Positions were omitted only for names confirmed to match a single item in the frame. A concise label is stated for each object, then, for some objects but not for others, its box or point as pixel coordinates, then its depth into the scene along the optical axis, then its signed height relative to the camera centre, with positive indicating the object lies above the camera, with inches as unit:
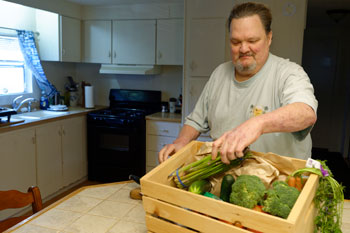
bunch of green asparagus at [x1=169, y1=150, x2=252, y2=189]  40.5 -11.3
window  145.8 +2.1
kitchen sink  135.4 -17.3
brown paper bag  39.4 -10.9
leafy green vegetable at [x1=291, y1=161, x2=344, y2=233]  35.6 -12.7
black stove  151.7 -32.0
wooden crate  28.3 -12.6
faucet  145.9 -12.9
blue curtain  151.1 +9.6
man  47.4 -2.2
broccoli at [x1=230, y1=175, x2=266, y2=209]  33.2 -11.6
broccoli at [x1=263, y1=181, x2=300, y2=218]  31.2 -11.7
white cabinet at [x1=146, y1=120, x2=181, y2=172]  150.4 -27.1
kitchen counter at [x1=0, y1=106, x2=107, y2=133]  116.2 -17.7
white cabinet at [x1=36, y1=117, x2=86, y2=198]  133.9 -34.5
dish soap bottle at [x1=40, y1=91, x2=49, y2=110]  159.3 -13.6
